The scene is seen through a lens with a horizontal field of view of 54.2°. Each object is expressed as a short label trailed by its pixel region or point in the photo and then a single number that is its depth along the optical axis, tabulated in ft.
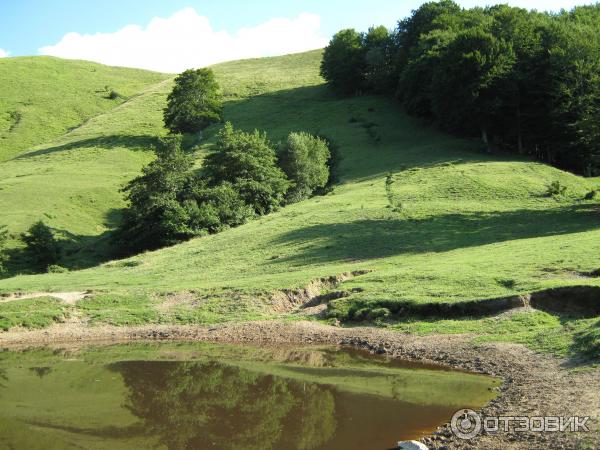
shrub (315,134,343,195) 206.69
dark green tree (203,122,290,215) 184.85
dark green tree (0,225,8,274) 158.10
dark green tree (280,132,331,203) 203.72
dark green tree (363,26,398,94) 304.71
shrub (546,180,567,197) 161.68
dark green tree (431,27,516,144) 209.67
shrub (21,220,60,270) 163.63
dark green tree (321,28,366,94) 322.14
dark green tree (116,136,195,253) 164.24
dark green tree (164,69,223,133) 284.82
